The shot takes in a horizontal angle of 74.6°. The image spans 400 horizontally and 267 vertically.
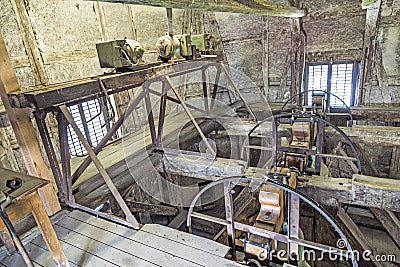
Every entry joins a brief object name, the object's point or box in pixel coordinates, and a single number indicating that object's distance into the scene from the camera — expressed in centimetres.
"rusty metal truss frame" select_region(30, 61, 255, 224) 233
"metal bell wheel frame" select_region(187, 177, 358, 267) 150
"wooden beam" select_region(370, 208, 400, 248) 349
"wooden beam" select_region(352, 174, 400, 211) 229
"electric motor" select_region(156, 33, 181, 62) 354
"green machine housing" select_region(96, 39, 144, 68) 286
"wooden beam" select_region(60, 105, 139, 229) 232
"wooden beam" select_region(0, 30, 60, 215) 222
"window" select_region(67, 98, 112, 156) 493
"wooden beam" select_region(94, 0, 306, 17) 219
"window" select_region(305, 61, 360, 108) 589
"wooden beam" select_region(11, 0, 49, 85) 390
